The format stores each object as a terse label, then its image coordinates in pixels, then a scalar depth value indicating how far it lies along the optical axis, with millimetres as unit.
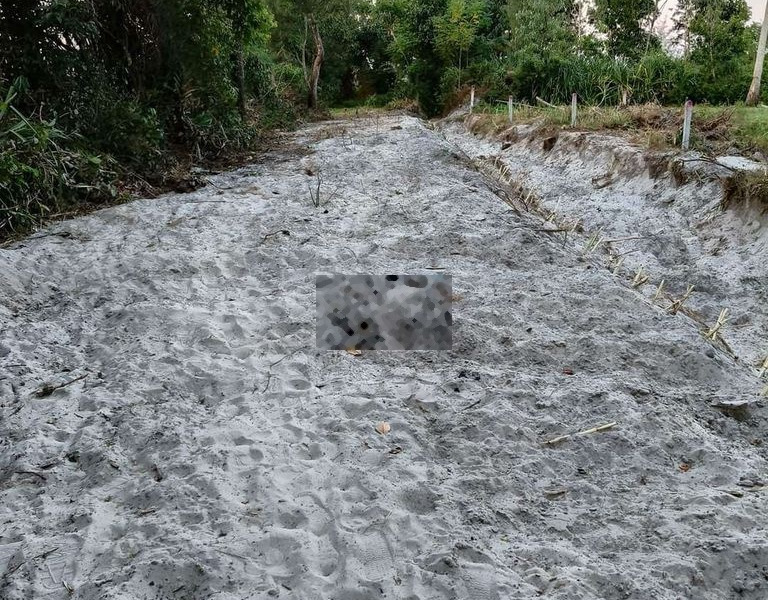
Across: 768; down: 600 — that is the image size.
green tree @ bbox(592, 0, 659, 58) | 16125
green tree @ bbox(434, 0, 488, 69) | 14883
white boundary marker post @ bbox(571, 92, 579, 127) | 8198
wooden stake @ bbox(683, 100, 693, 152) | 5801
